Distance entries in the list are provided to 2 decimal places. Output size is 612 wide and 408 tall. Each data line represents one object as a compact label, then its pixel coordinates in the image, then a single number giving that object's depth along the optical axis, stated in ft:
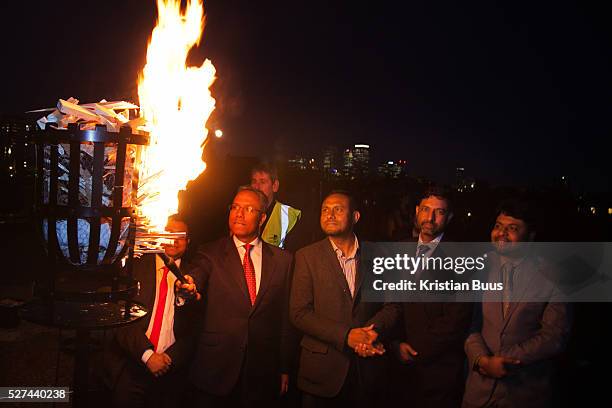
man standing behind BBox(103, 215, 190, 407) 13.15
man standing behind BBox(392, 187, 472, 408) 12.94
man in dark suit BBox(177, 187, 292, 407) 12.60
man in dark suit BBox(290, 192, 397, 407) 12.84
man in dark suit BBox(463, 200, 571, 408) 12.21
